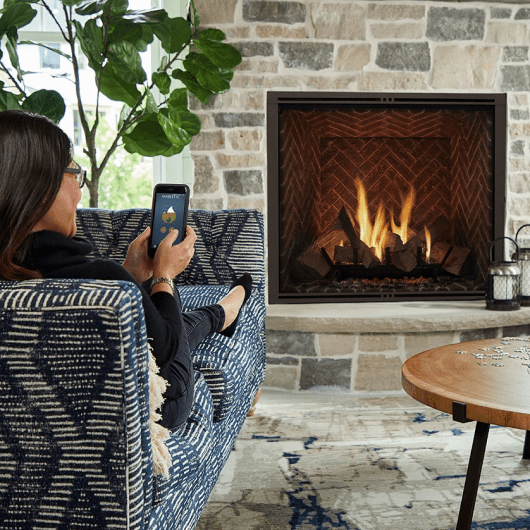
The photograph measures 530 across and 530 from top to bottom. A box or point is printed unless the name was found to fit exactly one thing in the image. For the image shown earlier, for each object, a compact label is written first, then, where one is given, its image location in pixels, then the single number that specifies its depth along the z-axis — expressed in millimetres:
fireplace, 3096
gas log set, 3152
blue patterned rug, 1611
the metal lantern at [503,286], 2799
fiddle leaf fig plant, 2430
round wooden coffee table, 1285
